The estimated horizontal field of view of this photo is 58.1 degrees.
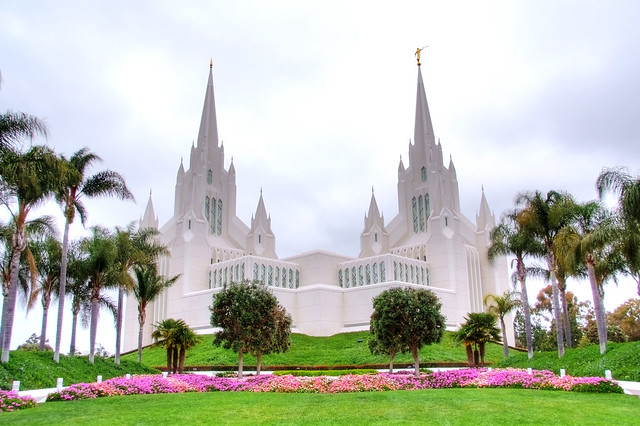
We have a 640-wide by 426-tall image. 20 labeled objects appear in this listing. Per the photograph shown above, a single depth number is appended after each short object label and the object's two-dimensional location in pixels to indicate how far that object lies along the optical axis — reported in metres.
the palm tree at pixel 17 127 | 18.00
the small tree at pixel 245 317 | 23.53
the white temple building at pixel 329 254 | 48.16
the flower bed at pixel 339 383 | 15.40
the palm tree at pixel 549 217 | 24.67
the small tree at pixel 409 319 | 22.58
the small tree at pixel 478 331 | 27.58
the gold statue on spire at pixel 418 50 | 65.75
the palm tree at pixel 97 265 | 25.45
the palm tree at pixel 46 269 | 25.97
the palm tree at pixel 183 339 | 26.72
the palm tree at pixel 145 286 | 28.62
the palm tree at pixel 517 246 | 26.93
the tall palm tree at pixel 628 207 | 17.72
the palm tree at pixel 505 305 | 31.69
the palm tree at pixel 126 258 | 27.03
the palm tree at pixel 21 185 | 17.84
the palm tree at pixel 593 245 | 20.56
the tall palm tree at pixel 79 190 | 23.28
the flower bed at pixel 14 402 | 12.86
